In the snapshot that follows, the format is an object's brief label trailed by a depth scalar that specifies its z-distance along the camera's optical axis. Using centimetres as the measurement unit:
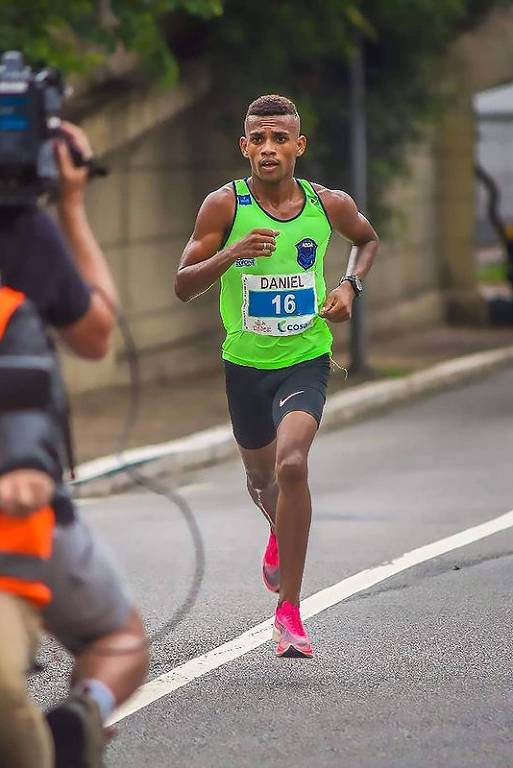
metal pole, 3609
